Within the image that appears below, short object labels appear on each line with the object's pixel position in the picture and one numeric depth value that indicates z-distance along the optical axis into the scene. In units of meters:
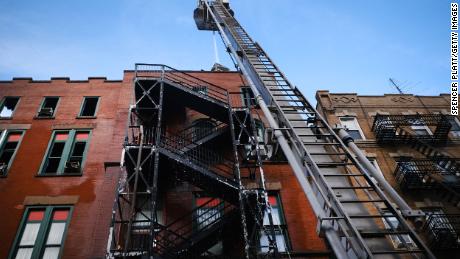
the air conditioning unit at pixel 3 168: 13.62
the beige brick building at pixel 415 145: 14.35
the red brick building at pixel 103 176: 11.63
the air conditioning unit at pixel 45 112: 16.34
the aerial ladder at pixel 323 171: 4.71
